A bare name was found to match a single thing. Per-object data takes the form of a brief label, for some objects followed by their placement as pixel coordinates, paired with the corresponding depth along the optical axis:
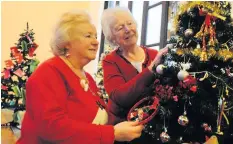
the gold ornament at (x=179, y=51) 1.22
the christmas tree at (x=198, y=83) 1.17
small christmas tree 3.23
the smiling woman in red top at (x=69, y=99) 1.07
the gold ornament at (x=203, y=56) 1.19
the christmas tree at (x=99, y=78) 2.94
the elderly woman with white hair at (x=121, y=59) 1.43
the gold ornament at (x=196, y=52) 1.19
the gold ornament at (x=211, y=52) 1.19
